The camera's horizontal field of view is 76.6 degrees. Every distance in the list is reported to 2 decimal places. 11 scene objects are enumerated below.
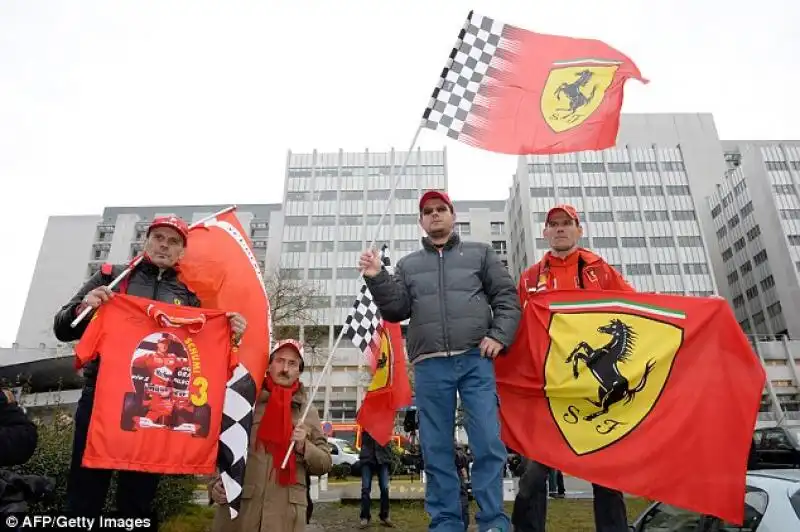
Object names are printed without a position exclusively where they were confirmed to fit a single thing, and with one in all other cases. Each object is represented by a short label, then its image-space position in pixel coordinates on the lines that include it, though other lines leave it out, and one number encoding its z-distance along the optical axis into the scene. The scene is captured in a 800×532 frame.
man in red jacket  4.17
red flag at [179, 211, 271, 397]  4.51
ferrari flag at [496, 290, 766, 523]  3.76
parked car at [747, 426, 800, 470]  12.84
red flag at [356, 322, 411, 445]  7.02
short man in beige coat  3.80
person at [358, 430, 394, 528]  8.48
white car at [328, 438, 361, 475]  21.30
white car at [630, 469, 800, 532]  3.21
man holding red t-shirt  3.47
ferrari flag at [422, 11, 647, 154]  5.48
